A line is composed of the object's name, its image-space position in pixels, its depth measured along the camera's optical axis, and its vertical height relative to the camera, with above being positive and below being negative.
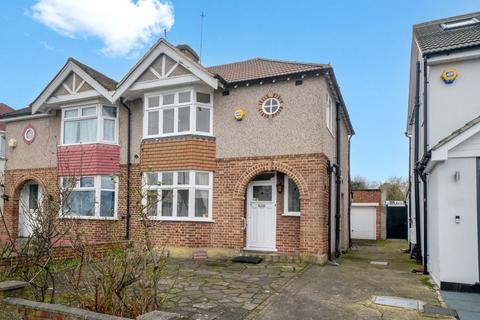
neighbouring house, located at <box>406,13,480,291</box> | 7.52 +0.79
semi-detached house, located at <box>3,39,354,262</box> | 11.09 +1.31
